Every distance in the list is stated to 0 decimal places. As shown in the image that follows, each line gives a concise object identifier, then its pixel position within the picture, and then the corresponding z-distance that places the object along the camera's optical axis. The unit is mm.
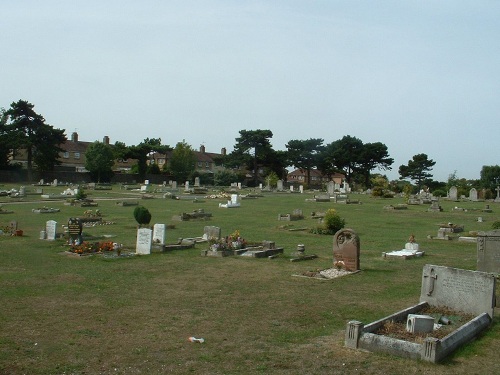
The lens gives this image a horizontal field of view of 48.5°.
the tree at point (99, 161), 82856
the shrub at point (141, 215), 27859
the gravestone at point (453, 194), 63156
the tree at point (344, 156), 102875
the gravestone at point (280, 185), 81925
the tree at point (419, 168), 102500
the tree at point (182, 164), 95500
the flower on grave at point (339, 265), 16703
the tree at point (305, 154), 106500
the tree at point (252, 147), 102625
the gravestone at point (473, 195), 61694
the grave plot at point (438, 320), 8680
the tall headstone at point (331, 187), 70375
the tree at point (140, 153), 95000
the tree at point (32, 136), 76938
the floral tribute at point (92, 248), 19734
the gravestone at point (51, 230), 23758
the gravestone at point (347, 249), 16766
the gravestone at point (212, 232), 22984
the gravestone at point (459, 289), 10898
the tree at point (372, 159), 101875
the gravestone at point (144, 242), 20156
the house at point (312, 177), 134500
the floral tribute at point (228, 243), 20188
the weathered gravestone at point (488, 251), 15188
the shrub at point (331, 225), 27625
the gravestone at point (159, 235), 21469
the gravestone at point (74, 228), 23388
